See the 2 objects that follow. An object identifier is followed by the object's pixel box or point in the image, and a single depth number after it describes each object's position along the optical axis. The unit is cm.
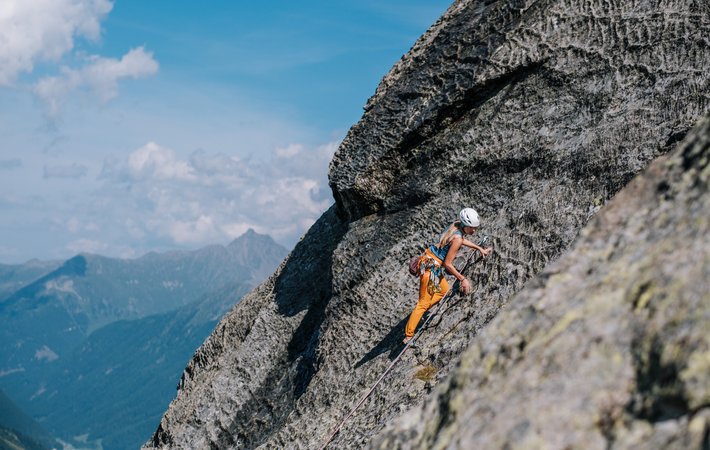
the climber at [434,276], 1573
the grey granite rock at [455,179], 1571
